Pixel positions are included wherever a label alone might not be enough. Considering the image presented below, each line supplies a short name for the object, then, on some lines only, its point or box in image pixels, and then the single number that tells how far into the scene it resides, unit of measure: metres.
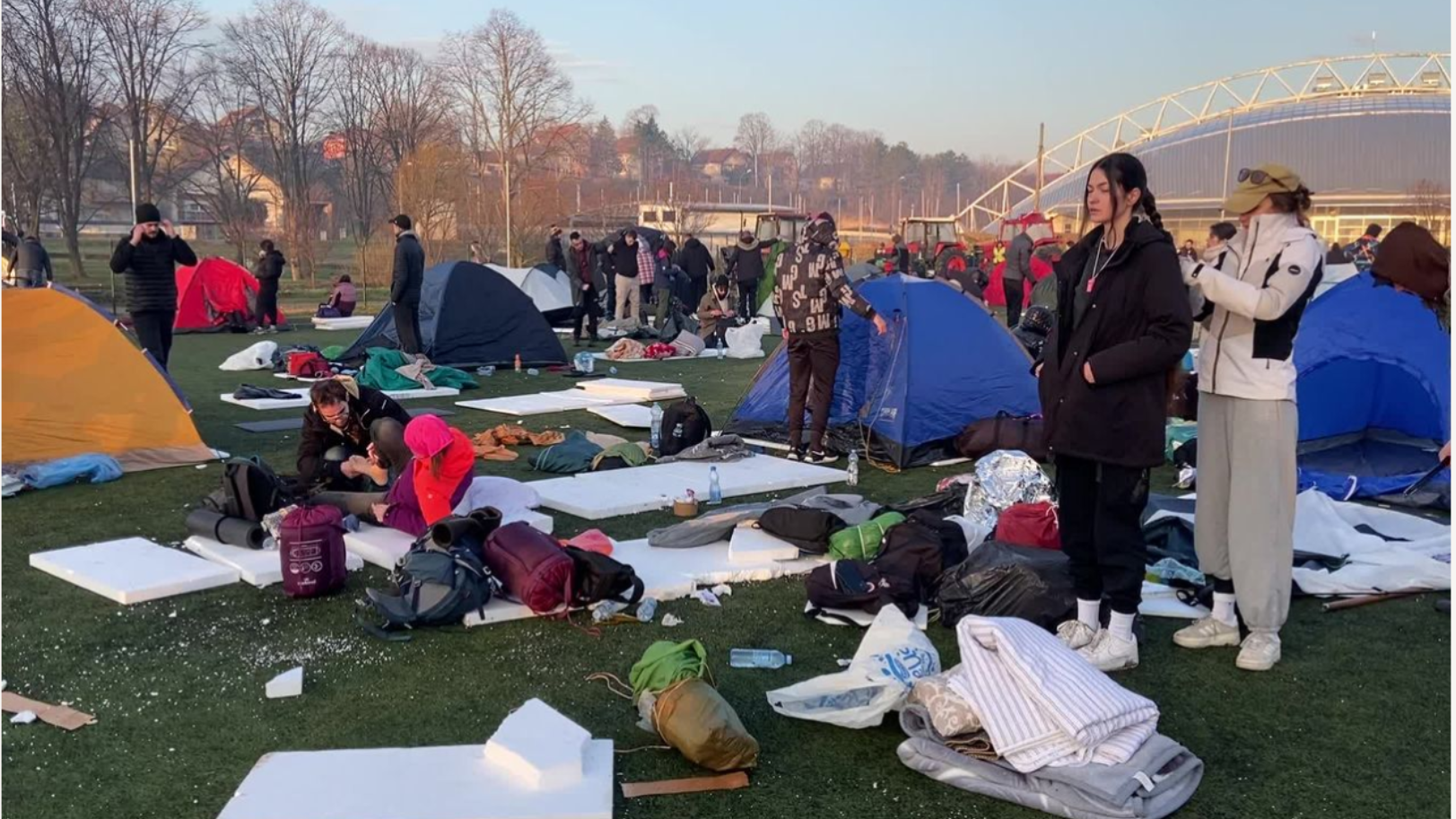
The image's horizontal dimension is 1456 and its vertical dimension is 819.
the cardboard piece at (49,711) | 3.94
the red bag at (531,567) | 4.93
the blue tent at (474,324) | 13.77
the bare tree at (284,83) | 37.38
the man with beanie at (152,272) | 9.38
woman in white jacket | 4.17
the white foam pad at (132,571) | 5.28
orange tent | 7.80
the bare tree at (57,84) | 27.44
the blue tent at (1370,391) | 7.34
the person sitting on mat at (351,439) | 6.28
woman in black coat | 4.12
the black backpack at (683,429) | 8.55
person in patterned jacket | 8.17
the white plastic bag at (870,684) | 3.85
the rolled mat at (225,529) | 5.88
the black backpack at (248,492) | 6.04
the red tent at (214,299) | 18.02
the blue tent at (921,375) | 8.49
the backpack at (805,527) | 5.82
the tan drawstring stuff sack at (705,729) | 3.54
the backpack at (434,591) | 4.82
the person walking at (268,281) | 18.20
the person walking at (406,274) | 12.63
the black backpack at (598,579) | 5.02
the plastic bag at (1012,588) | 4.75
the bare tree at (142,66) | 30.81
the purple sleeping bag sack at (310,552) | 5.20
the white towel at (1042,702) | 3.33
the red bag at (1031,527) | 5.39
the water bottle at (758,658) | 4.48
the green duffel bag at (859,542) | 5.63
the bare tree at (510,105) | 38.97
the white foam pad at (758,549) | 5.74
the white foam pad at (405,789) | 3.19
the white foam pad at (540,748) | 3.33
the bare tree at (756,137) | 114.62
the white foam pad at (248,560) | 5.46
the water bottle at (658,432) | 8.66
